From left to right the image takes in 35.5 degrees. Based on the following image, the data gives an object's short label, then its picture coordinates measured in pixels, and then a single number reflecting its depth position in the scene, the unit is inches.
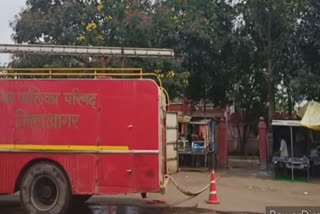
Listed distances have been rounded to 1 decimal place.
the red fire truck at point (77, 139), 379.9
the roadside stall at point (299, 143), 706.2
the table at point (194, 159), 817.5
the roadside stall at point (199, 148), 820.6
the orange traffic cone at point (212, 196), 478.1
